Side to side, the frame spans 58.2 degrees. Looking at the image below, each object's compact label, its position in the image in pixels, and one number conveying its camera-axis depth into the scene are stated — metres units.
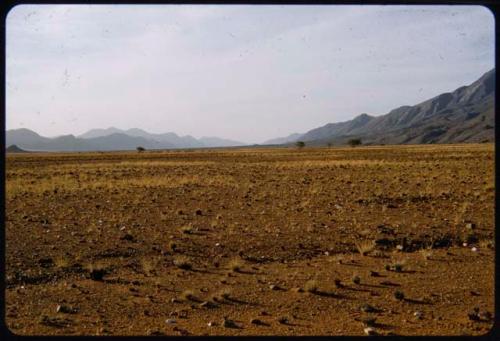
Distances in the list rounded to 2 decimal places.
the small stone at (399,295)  5.66
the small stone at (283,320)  5.02
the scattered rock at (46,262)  7.04
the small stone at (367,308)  5.29
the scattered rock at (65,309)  5.22
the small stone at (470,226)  9.34
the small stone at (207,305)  5.50
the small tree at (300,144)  102.64
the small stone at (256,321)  4.99
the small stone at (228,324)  4.89
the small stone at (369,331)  4.66
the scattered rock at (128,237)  8.81
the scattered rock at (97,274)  6.46
